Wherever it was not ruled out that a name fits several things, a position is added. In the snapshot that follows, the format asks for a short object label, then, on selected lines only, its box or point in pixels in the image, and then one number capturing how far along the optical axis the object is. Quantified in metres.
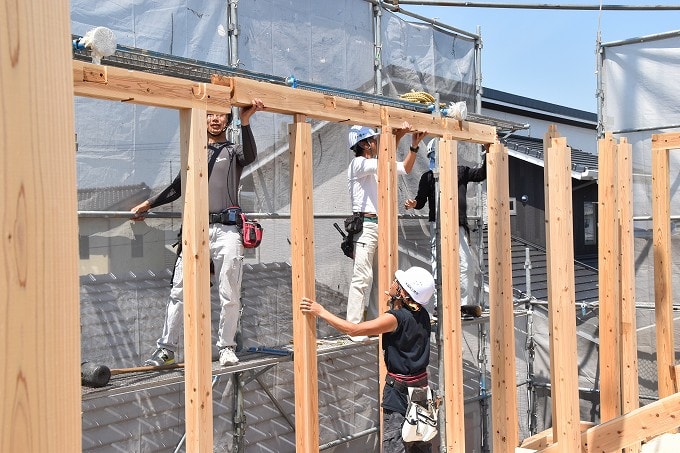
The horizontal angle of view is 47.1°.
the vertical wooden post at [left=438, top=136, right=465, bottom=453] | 5.59
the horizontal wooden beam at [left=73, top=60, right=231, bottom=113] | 3.45
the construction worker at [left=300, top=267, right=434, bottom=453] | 4.99
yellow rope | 6.52
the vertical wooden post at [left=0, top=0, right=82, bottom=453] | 1.05
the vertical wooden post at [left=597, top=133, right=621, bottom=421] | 6.38
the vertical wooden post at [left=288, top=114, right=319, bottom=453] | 4.57
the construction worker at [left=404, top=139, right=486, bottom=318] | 7.05
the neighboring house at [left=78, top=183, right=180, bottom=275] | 5.22
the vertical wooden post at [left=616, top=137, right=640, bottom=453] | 6.66
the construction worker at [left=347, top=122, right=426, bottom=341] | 6.12
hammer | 4.17
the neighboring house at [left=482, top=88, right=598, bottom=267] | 15.31
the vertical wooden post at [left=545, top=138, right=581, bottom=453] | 5.13
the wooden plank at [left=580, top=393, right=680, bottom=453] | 5.79
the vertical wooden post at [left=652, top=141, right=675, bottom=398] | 7.30
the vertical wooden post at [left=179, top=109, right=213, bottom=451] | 3.80
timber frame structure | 1.06
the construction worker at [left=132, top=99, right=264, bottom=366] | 4.98
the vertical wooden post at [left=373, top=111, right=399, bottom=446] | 5.30
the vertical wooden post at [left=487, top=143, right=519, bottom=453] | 5.98
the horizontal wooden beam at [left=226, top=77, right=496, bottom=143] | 4.30
